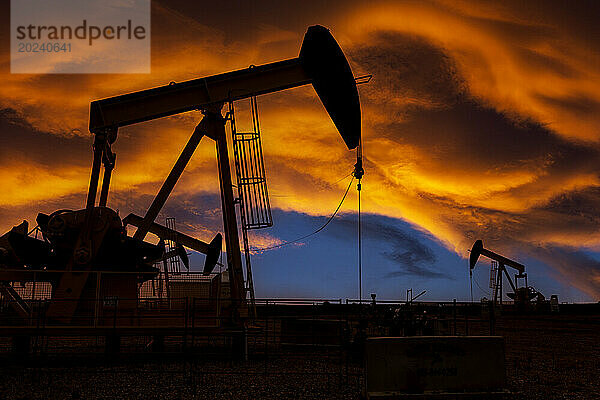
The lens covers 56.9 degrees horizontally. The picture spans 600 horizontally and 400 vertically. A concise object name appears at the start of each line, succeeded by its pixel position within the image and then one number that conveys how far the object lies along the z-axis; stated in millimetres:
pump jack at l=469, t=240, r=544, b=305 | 65688
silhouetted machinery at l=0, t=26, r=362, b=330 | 17953
